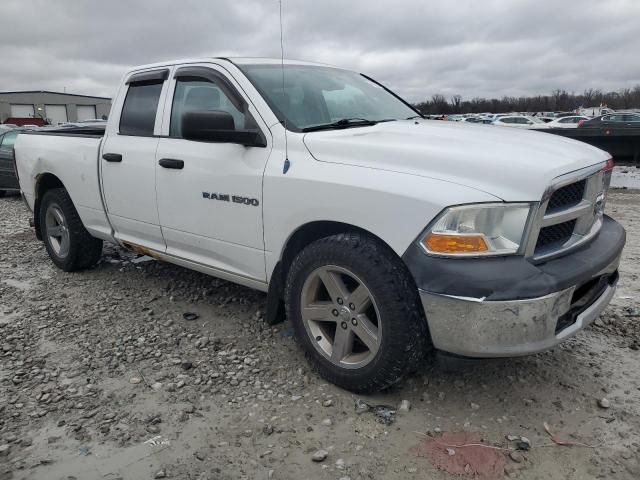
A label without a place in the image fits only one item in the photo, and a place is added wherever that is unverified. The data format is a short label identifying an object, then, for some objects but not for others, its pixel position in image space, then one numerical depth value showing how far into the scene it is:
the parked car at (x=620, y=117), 28.17
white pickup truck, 2.47
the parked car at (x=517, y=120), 30.16
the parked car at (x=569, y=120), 31.62
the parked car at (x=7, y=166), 11.06
